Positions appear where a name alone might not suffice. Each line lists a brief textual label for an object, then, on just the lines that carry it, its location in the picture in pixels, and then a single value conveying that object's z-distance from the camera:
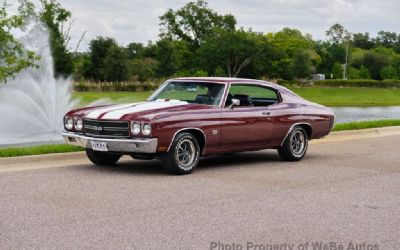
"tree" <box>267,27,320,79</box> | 103.00
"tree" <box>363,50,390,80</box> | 135.73
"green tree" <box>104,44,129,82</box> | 68.25
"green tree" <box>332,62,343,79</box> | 126.12
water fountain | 19.62
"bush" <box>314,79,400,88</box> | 78.75
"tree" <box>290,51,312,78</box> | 102.38
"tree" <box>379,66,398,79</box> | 120.62
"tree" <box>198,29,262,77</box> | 109.12
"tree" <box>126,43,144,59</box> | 118.53
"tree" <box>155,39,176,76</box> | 82.50
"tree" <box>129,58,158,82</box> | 80.44
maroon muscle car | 10.26
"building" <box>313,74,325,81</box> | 113.59
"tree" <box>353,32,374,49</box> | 184.62
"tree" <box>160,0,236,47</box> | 129.50
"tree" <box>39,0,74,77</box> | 64.00
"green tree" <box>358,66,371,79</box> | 124.56
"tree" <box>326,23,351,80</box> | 179.29
